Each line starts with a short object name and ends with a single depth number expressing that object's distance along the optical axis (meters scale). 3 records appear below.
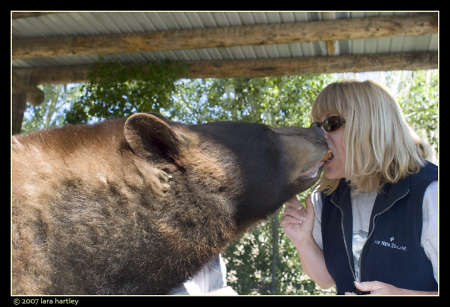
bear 0.75
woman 0.95
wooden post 6.16
